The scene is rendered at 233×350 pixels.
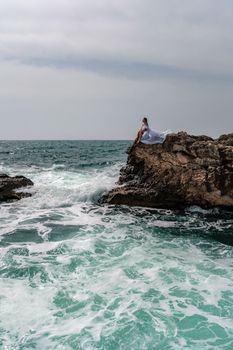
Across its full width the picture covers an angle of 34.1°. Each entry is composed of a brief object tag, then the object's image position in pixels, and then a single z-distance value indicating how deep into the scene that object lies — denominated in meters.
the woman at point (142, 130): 14.07
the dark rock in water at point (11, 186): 14.96
